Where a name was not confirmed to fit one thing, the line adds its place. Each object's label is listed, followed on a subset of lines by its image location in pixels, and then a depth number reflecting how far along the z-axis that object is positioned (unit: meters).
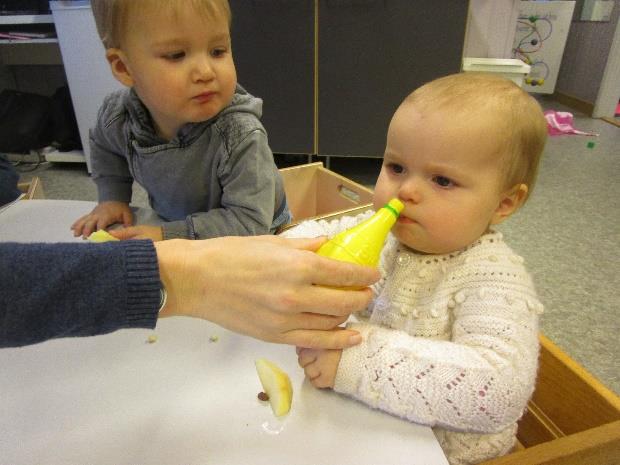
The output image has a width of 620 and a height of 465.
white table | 0.39
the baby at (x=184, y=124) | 0.70
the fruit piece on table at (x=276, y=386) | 0.42
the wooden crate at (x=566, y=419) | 0.42
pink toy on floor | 2.90
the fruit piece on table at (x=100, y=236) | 0.64
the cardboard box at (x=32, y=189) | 1.17
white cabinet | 1.90
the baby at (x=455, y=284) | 0.42
